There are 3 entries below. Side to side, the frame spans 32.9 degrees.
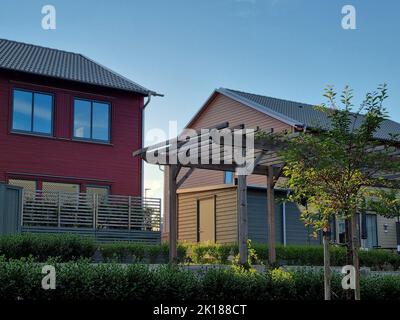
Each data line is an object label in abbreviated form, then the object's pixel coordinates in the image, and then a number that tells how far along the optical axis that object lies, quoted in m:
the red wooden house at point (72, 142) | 19.86
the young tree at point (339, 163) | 11.14
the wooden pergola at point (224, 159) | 13.53
